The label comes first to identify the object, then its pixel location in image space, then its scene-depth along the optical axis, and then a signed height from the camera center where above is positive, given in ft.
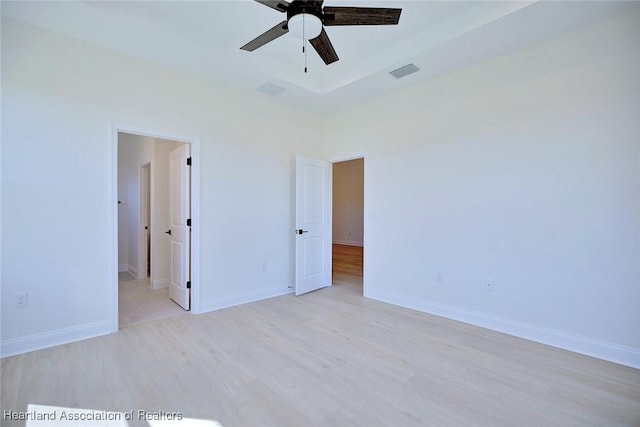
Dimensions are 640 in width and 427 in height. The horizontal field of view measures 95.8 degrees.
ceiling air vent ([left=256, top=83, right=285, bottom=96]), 12.32 +5.40
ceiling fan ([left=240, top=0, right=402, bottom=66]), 6.14 +4.34
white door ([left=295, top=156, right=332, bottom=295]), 14.33 -0.65
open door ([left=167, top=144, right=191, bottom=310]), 11.89 -0.56
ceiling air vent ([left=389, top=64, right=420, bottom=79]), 10.75 +5.39
